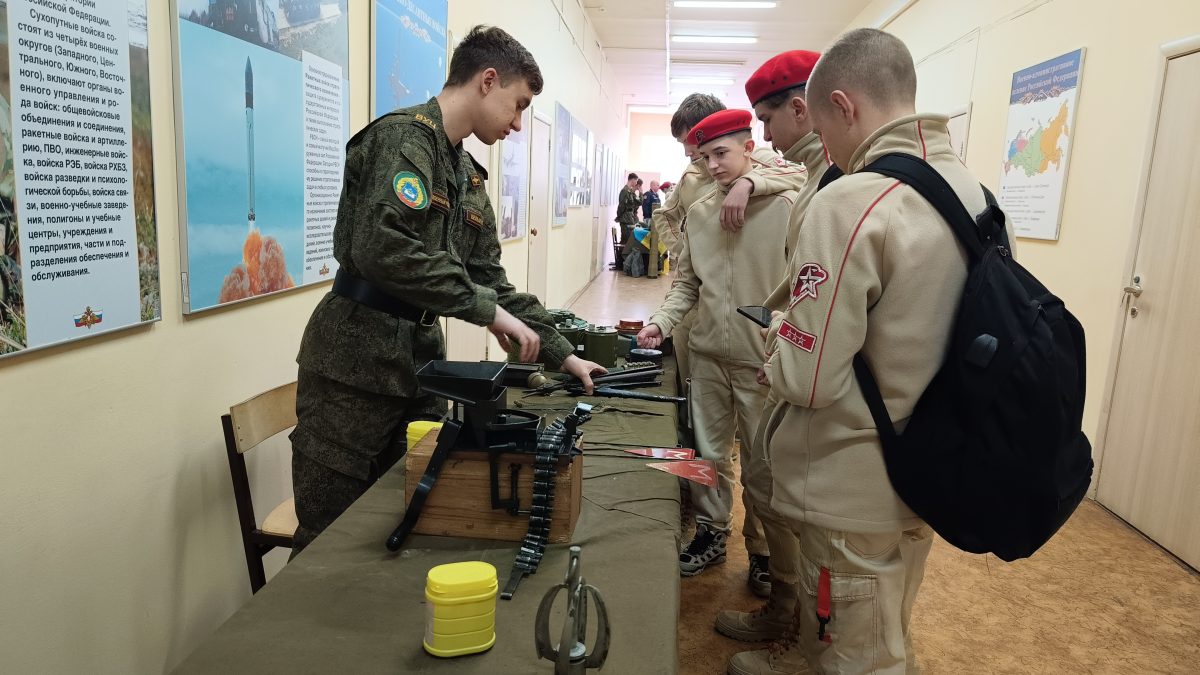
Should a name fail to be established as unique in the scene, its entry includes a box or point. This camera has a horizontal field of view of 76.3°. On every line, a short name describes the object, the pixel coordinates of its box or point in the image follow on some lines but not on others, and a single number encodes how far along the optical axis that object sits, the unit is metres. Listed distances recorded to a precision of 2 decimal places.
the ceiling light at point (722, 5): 7.42
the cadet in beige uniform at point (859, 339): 1.25
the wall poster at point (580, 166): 7.79
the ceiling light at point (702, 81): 12.45
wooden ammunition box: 1.17
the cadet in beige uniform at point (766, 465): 2.05
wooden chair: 1.81
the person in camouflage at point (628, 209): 12.44
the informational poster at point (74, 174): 1.21
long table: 0.88
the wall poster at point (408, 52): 2.77
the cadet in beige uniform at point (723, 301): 2.35
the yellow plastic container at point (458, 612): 0.87
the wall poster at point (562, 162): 6.61
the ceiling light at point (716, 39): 9.07
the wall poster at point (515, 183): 4.77
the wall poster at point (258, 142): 1.70
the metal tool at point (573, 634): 0.81
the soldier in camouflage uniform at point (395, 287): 1.42
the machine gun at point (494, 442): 1.15
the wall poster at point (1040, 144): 3.78
